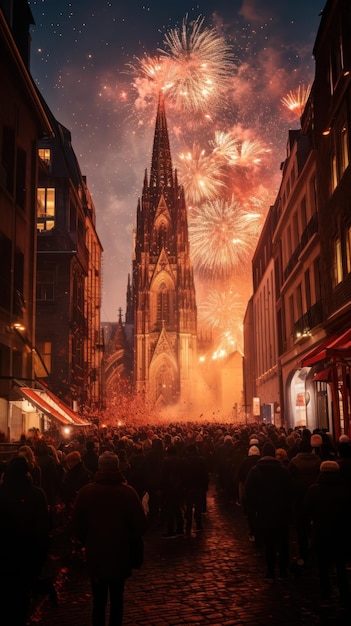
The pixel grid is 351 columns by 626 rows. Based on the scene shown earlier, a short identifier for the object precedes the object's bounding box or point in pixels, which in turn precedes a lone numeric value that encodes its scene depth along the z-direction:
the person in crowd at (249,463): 11.44
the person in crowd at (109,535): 5.18
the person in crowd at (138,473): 12.02
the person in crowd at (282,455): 11.09
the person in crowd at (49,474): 11.34
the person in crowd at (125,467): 12.21
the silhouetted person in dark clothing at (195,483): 12.02
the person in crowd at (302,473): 9.45
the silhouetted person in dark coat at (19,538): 5.18
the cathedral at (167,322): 91.22
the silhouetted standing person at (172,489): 11.62
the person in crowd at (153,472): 12.54
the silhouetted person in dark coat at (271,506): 7.99
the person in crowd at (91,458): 13.05
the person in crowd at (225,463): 16.32
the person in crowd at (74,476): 10.44
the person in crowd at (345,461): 8.22
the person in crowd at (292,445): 12.47
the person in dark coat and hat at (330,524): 6.87
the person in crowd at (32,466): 9.62
